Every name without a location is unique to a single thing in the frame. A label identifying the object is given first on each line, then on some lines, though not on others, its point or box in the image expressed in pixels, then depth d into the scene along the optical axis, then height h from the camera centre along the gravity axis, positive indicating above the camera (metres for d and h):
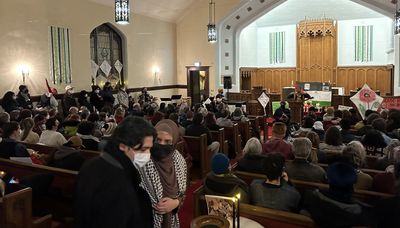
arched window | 12.02 +1.33
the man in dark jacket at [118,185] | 1.68 -0.41
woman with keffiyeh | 2.18 -0.51
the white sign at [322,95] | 12.04 -0.08
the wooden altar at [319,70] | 15.23 +0.98
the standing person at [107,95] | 10.93 +0.00
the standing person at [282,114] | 8.12 -0.49
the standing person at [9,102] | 8.30 -0.13
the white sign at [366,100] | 7.65 -0.16
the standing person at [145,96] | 12.36 -0.06
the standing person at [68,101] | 9.90 -0.15
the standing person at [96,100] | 10.73 -0.14
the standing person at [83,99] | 10.59 -0.11
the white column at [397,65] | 12.81 +0.93
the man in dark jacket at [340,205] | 2.31 -0.71
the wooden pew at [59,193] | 3.43 -0.91
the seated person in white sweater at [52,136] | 4.98 -0.54
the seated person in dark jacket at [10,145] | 4.02 -0.53
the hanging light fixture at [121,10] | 7.62 +1.72
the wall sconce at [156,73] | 14.52 +0.84
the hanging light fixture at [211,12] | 14.48 +3.18
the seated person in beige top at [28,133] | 5.13 -0.51
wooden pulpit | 10.48 -0.51
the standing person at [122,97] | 11.61 -0.07
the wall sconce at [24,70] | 9.26 +0.64
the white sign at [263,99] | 10.70 -0.17
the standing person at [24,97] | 8.60 -0.04
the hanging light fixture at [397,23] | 9.30 +1.71
